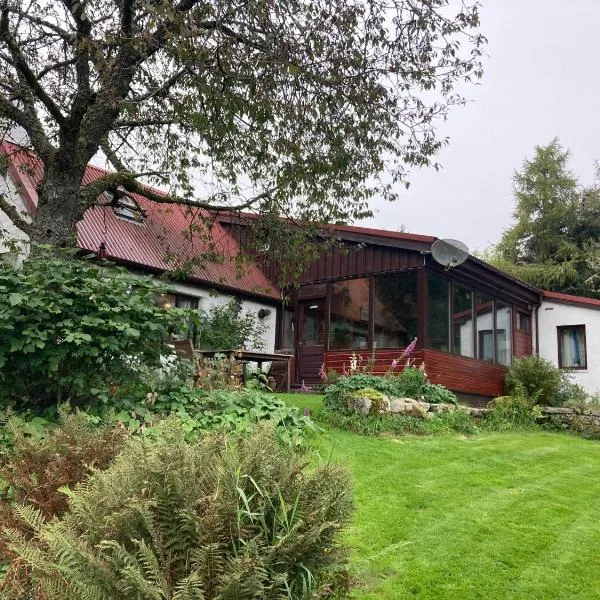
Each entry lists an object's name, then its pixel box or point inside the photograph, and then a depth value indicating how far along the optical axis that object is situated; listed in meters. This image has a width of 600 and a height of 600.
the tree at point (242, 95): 6.47
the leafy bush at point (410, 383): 9.41
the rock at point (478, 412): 10.14
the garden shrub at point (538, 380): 12.52
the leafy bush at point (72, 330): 4.44
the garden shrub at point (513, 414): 9.98
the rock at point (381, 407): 8.15
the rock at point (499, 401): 11.52
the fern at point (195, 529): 1.89
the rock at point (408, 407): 8.52
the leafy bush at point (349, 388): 8.46
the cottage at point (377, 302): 12.87
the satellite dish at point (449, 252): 11.66
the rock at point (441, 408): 9.20
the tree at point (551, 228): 27.39
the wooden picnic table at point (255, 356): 10.81
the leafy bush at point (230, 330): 13.30
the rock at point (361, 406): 8.12
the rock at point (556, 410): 10.70
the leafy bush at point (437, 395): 9.61
